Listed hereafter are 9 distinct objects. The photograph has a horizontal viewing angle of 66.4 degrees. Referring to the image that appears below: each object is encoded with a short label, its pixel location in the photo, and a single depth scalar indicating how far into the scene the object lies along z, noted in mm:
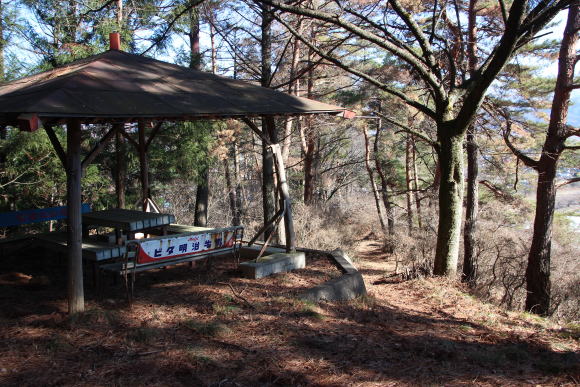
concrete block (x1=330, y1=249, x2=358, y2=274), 7098
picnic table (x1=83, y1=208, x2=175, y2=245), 6379
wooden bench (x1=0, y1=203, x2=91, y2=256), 7477
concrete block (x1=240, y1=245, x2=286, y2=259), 7598
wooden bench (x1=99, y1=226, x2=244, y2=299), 5312
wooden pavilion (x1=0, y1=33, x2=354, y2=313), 4441
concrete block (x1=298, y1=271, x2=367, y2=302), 5969
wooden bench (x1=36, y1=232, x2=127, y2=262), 5801
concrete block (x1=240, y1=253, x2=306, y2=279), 6594
